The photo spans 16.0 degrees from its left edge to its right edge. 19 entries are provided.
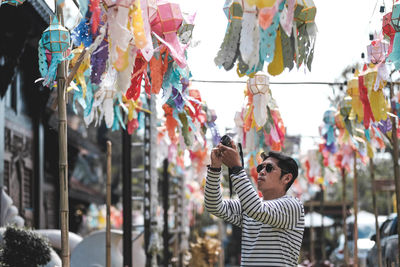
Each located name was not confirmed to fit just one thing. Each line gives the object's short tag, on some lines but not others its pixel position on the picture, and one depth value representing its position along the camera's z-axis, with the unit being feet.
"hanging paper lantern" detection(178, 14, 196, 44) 31.06
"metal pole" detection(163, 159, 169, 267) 79.37
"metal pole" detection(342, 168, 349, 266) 67.37
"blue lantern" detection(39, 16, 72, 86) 28.09
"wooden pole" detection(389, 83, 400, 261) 41.47
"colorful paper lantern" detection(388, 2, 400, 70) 31.29
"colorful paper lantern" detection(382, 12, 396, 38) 32.35
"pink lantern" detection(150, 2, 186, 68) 29.54
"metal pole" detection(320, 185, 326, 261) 91.62
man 23.97
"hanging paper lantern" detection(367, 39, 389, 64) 37.44
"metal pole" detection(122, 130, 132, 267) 52.34
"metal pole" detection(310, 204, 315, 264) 92.80
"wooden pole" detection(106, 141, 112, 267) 42.35
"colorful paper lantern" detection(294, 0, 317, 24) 27.48
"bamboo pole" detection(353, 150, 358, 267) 57.94
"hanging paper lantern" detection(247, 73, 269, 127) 40.82
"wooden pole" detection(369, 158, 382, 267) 54.77
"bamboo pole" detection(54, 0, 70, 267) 27.12
